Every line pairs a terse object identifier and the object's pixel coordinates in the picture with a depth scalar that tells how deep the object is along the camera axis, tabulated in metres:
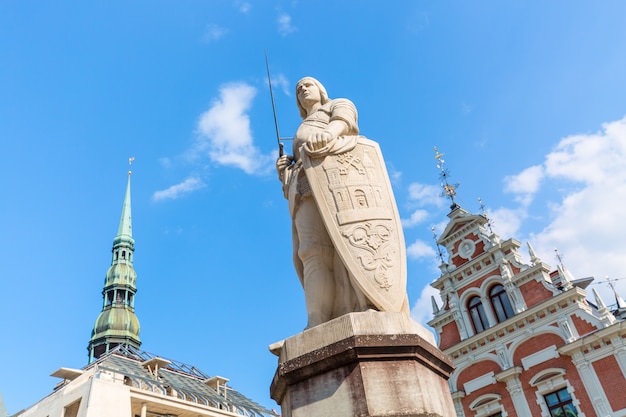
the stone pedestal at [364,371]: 3.82
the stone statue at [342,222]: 4.58
